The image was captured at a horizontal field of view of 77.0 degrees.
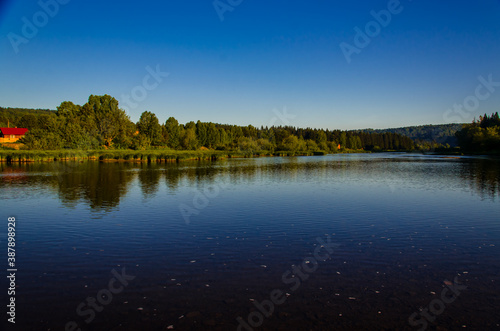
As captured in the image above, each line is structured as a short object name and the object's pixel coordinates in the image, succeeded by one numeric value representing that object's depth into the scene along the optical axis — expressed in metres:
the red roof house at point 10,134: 120.81
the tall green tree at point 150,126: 116.50
